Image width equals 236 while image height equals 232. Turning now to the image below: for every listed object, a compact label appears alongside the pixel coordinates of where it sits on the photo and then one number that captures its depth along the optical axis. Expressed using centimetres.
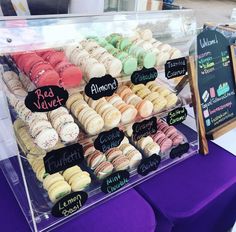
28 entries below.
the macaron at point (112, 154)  94
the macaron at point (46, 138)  71
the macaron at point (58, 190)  78
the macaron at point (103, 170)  90
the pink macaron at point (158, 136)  105
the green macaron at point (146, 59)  89
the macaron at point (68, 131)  75
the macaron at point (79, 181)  82
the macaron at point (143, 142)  101
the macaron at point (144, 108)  92
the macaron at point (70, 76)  73
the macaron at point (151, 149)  100
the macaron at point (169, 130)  110
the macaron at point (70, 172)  83
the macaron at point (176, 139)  109
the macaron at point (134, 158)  95
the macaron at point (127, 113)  88
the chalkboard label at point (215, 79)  114
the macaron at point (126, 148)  97
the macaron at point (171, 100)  101
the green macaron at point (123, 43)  93
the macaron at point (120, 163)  92
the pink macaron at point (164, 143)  104
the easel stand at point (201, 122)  107
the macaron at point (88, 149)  93
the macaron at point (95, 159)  91
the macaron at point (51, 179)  80
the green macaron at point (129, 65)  85
